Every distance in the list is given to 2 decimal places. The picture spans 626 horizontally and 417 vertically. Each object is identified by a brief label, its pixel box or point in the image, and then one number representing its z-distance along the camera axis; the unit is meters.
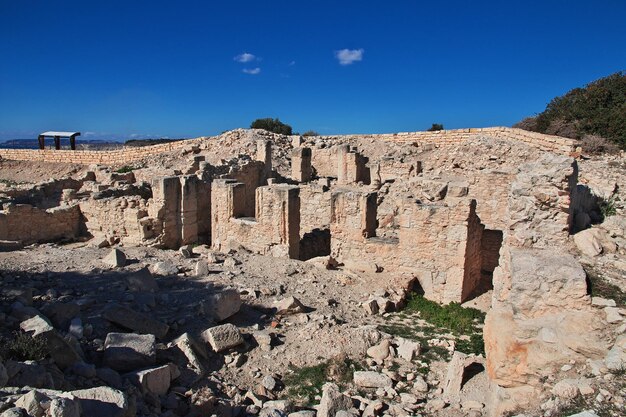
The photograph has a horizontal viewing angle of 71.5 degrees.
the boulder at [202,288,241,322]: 6.97
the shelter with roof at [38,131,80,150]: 32.44
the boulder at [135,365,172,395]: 4.70
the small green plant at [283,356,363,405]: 5.57
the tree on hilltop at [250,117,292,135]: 42.44
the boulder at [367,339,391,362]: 6.50
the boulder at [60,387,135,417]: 3.45
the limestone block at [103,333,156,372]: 4.97
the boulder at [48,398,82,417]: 2.99
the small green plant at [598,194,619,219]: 7.58
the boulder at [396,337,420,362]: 6.55
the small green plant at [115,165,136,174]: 21.48
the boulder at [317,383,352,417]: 5.02
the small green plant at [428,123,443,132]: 37.44
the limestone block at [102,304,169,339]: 6.04
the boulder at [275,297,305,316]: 7.55
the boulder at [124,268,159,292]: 7.75
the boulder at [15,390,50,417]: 2.97
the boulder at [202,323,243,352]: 6.13
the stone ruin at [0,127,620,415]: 4.06
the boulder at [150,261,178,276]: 8.88
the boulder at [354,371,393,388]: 5.79
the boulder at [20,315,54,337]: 4.70
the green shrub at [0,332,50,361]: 4.27
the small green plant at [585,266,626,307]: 4.37
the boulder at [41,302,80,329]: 5.81
